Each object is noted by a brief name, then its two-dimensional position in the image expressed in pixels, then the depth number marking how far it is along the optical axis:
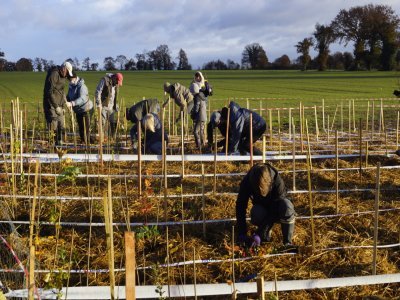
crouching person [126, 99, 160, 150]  6.50
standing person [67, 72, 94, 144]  7.12
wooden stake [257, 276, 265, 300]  1.84
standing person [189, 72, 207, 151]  6.73
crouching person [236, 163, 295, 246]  3.28
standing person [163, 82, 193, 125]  6.84
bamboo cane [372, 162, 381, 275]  2.83
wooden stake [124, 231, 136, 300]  1.79
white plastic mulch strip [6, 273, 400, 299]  2.66
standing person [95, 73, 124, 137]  7.35
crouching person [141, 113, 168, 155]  5.88
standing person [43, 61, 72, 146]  6.87
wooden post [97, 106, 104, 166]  4.42
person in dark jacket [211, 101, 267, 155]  5.67
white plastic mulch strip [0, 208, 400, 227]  3.67
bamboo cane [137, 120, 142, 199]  4.03
